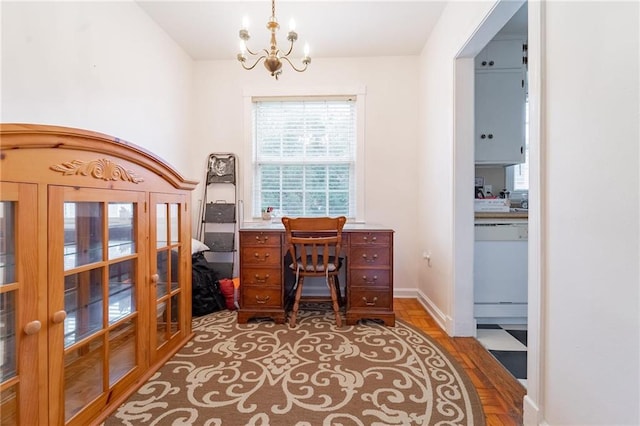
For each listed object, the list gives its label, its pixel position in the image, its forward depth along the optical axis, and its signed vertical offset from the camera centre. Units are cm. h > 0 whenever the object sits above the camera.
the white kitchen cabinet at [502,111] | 258 +93
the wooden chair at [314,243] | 216 -24
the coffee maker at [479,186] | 285 +26
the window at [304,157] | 313 +63
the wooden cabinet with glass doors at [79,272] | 92 -24
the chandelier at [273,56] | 168 +98
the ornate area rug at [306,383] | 130 -94
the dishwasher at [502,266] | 230 -45
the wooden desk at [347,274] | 228 -50
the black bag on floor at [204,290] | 249 -71
